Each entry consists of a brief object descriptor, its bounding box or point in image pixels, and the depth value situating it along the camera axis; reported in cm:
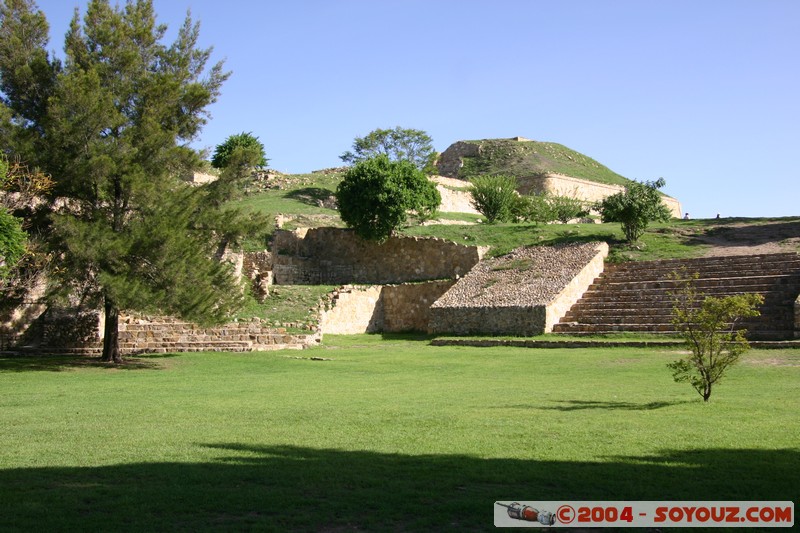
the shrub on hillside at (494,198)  4419
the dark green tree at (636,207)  3172
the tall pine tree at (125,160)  1958
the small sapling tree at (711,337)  1276
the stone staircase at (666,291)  2359
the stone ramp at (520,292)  2723
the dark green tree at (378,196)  3603
